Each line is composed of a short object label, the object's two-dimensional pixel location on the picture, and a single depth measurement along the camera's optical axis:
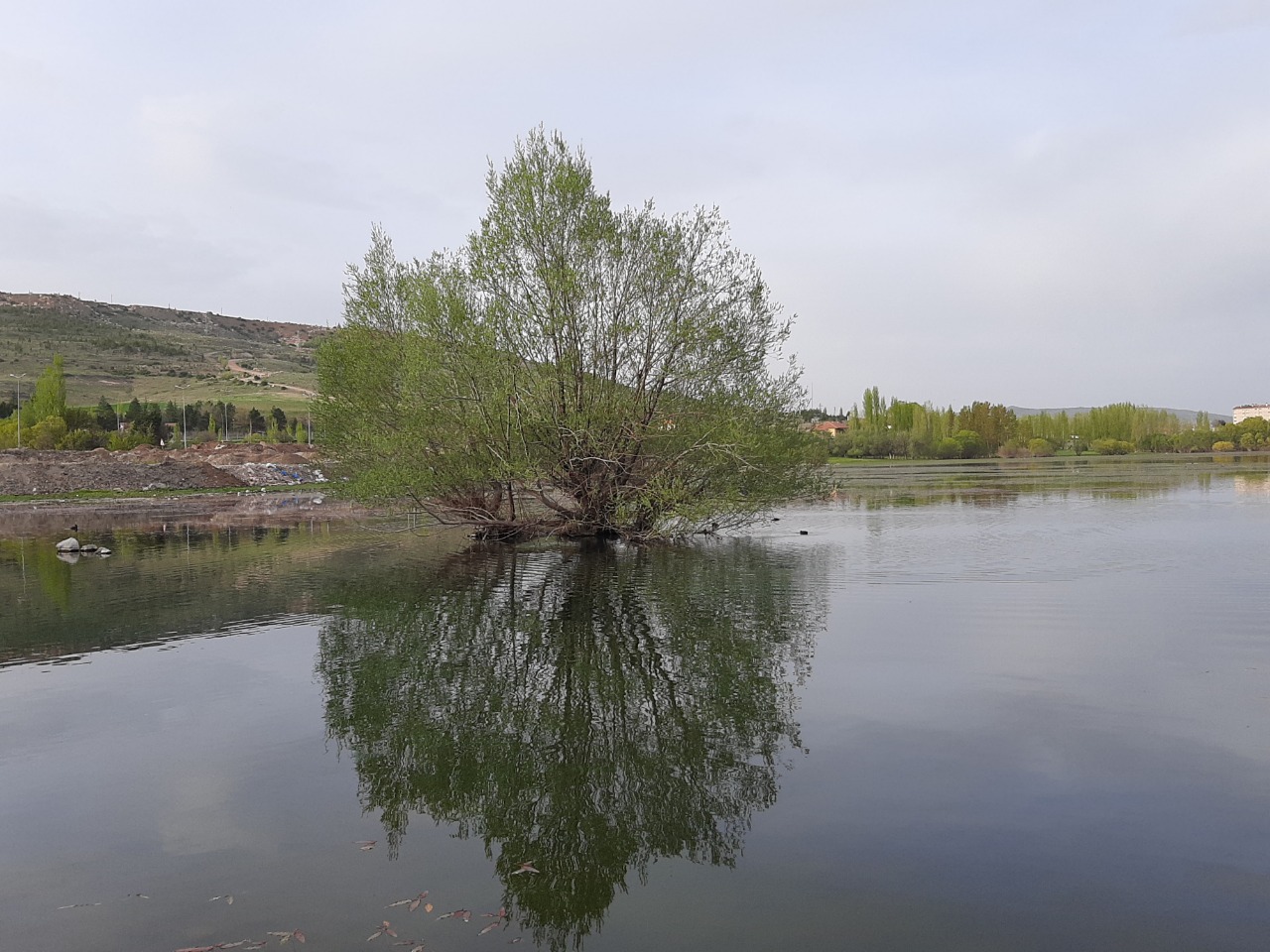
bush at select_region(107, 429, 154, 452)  86.38
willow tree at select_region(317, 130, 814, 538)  27.00
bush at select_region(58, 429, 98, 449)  83.29
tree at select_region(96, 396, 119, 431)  105.75
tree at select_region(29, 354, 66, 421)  92.38
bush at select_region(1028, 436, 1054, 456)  159.38
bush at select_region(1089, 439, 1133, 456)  158.62
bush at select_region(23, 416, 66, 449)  83.06
